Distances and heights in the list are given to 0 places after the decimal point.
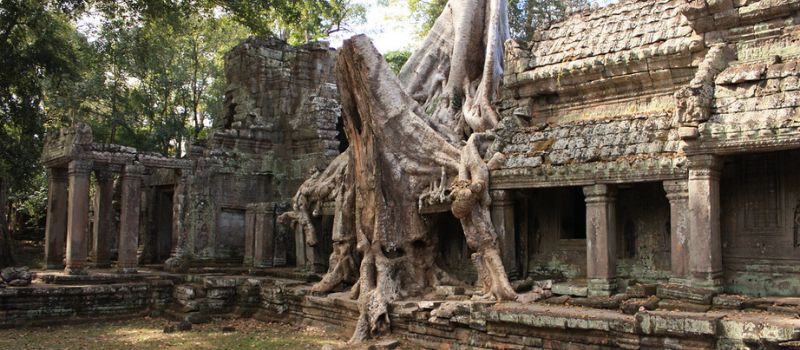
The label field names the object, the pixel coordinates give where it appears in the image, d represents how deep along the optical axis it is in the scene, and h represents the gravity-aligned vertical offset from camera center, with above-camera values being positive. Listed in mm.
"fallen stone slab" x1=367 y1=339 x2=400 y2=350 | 10129 -1927
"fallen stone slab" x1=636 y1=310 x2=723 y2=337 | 7477 -1197
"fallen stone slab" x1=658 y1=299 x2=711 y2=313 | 8291 -1104
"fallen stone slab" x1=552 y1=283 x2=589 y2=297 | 10047 -1096
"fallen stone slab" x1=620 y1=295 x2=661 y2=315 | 8633 -1130
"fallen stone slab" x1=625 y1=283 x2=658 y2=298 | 9320 -1015
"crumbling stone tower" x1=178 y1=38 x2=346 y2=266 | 18594 +1974
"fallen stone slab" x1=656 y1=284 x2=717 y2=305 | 8469 -974
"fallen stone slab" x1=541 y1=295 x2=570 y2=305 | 9891 -1218
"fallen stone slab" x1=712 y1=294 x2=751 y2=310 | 8258 -1031
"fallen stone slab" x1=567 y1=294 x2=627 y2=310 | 9193 -1177
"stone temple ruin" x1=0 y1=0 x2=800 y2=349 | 8523 +1
